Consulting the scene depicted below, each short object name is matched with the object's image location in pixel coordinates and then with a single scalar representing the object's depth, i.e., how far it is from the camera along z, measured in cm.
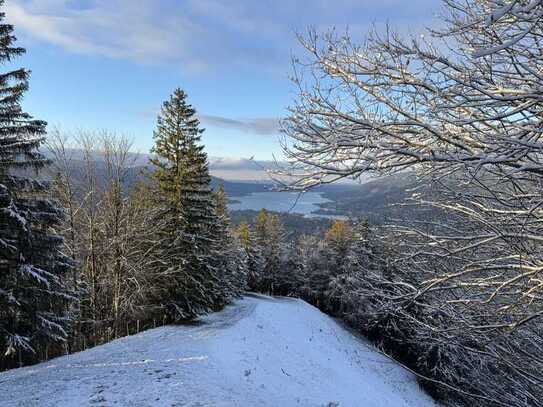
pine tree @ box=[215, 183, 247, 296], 2675
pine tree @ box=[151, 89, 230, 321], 1880
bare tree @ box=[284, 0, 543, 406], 296
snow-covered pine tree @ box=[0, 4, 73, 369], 1016
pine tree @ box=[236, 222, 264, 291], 4359
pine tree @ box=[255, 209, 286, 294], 4844
